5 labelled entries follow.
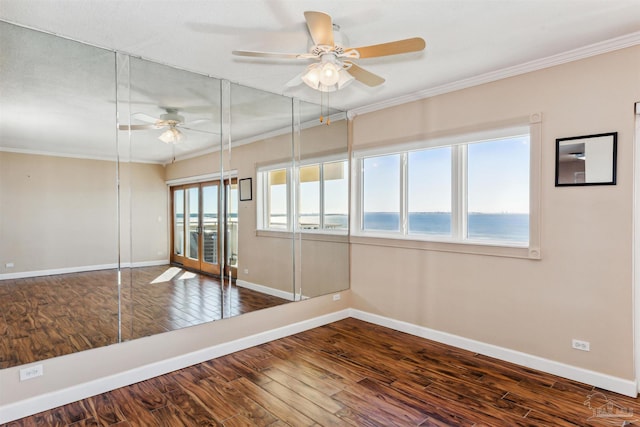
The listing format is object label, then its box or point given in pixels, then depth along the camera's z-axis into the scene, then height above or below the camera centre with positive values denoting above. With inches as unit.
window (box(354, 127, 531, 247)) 132.5 +7.9
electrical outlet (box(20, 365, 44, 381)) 95.5 -44.7
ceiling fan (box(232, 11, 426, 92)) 82.6 +40.3
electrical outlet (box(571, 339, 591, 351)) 114.4 -44.9
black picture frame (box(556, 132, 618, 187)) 109.4 +15.7
